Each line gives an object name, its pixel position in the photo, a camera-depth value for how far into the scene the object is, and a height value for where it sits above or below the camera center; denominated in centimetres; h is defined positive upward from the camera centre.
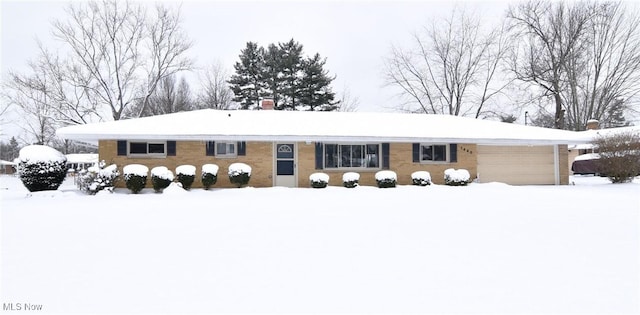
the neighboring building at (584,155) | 2541 +30
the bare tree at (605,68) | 2830 +731
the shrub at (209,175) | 1502 -50
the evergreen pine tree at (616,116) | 3075 +422
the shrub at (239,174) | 1534 -48
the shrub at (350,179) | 1605 -76
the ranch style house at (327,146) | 1545 +74
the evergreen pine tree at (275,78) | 3497 +796
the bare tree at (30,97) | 2552 +484
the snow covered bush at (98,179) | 1384 -58
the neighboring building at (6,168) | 4766 -46
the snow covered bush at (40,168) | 1394 -14
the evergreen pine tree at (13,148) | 6159 +270
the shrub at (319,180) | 1583 -78
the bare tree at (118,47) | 2669 +878
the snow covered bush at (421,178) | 1644 -77
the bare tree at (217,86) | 3738 +782
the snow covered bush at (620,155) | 1689 +19
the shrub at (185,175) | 1470 -48
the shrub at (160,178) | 1419 -57
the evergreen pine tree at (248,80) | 3575 +800
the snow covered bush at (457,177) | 1661 -74
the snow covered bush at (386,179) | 1612 -78
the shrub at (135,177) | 1398 -51
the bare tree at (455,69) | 3145 +811
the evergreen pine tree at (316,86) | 3447 +713
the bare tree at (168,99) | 3697 +667
